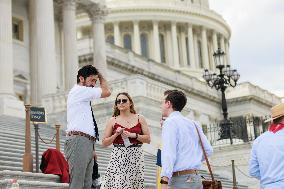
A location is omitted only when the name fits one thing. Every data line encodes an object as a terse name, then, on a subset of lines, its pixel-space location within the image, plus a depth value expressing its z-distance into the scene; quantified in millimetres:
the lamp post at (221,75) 28781
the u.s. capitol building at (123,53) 27906
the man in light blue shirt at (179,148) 6348
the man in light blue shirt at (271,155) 5930
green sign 14030
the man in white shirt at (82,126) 7738
